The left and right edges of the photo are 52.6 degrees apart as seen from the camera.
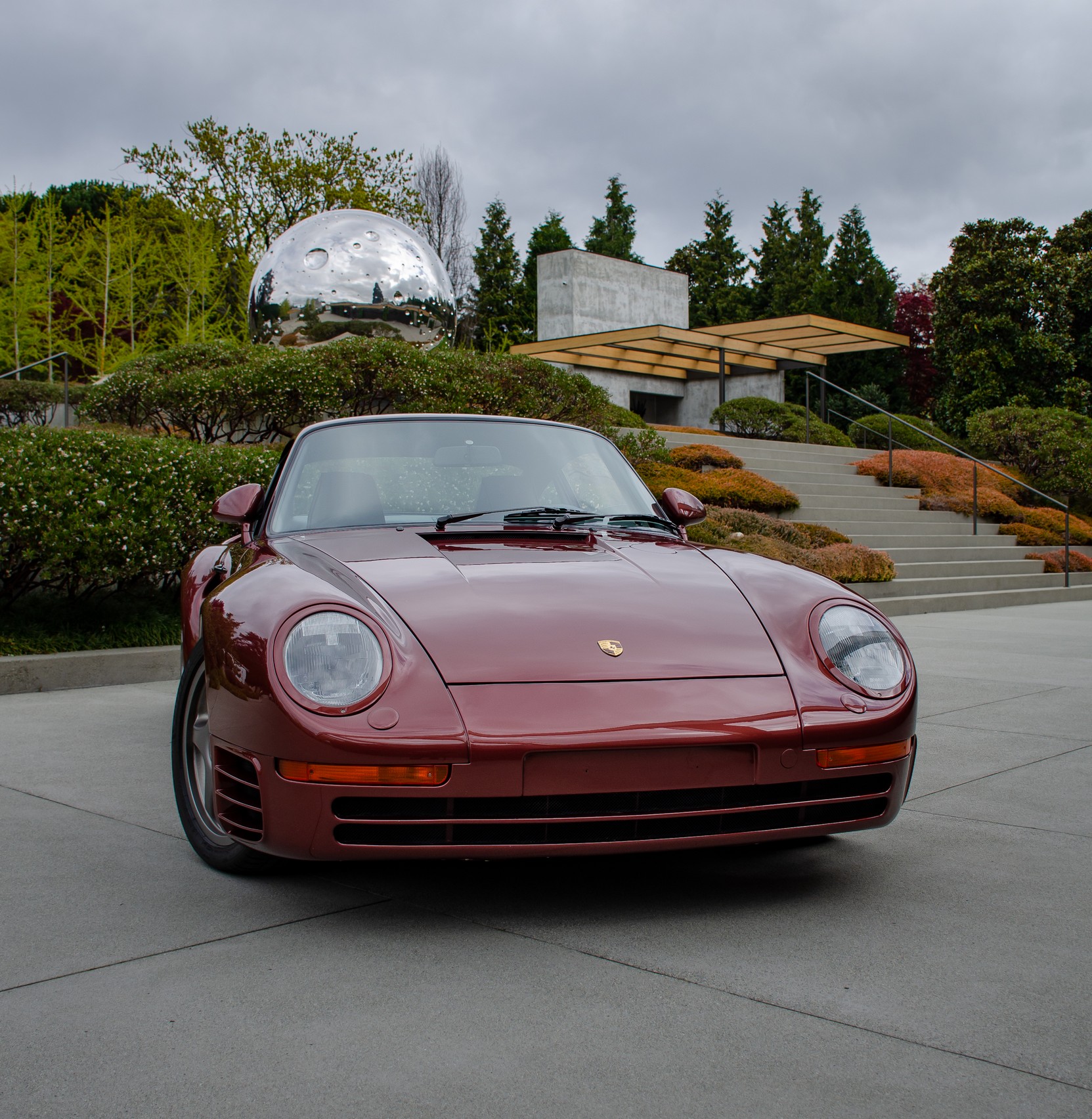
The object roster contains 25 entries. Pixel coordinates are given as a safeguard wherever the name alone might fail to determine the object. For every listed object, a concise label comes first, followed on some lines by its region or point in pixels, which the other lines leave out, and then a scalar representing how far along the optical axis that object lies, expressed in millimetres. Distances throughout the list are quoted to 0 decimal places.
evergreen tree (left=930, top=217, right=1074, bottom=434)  36125
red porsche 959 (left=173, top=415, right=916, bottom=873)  2432
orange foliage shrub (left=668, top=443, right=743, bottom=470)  16859
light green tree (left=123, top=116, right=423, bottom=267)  32562
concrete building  28359
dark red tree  54000
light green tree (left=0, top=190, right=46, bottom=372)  29016
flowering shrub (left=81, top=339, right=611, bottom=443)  11266
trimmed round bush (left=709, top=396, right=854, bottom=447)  27281
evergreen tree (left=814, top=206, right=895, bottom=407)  49812
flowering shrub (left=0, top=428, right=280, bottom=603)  6242
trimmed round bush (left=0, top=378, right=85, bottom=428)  19250
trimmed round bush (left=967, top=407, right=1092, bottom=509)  22719
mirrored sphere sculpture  13031
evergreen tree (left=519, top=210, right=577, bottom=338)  54375
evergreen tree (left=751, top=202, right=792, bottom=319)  58719
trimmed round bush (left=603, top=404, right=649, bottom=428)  15122
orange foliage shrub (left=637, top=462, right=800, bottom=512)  14617
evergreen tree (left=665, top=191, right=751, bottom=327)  59312
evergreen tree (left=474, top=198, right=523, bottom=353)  54062
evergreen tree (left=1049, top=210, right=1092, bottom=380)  35719
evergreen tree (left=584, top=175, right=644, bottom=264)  63312
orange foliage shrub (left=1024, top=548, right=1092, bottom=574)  16219
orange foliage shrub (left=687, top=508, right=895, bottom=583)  11609
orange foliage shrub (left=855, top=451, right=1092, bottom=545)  18188
